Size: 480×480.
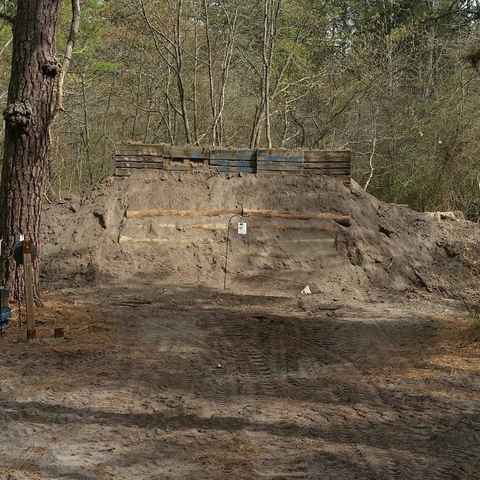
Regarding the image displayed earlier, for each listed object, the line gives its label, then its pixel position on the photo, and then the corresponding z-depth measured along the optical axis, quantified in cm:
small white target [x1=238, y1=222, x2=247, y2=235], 1482
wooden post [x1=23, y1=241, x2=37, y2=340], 937
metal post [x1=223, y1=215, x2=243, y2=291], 1479
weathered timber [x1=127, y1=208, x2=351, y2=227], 1595
